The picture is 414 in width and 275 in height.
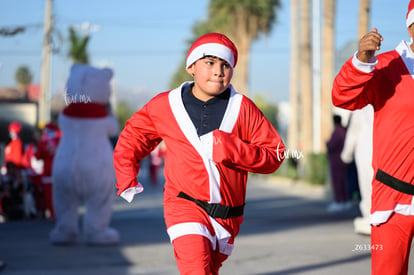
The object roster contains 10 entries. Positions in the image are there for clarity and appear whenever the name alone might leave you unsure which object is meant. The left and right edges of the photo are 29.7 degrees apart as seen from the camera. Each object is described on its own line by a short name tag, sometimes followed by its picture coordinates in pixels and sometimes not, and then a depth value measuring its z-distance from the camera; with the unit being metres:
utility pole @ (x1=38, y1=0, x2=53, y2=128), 36.19
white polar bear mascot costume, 10.05
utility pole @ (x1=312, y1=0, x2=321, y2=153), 31.98
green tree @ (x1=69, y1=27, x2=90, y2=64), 43.94
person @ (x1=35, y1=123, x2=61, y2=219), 13.79
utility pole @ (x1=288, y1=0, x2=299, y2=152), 37.34
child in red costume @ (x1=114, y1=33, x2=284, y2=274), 4.69
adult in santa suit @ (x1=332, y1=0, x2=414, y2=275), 4.39
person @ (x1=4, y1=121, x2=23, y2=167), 14.85
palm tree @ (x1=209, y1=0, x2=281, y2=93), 44.41
